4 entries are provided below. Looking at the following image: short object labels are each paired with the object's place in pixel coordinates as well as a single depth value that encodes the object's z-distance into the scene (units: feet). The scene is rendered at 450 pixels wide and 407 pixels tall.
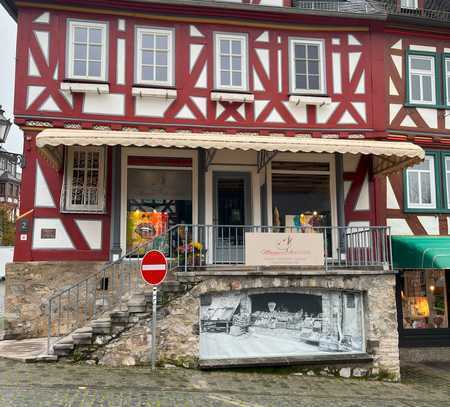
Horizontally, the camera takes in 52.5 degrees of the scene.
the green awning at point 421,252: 34.63
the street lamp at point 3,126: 27.12
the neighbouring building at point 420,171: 40.42
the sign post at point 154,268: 26.00
